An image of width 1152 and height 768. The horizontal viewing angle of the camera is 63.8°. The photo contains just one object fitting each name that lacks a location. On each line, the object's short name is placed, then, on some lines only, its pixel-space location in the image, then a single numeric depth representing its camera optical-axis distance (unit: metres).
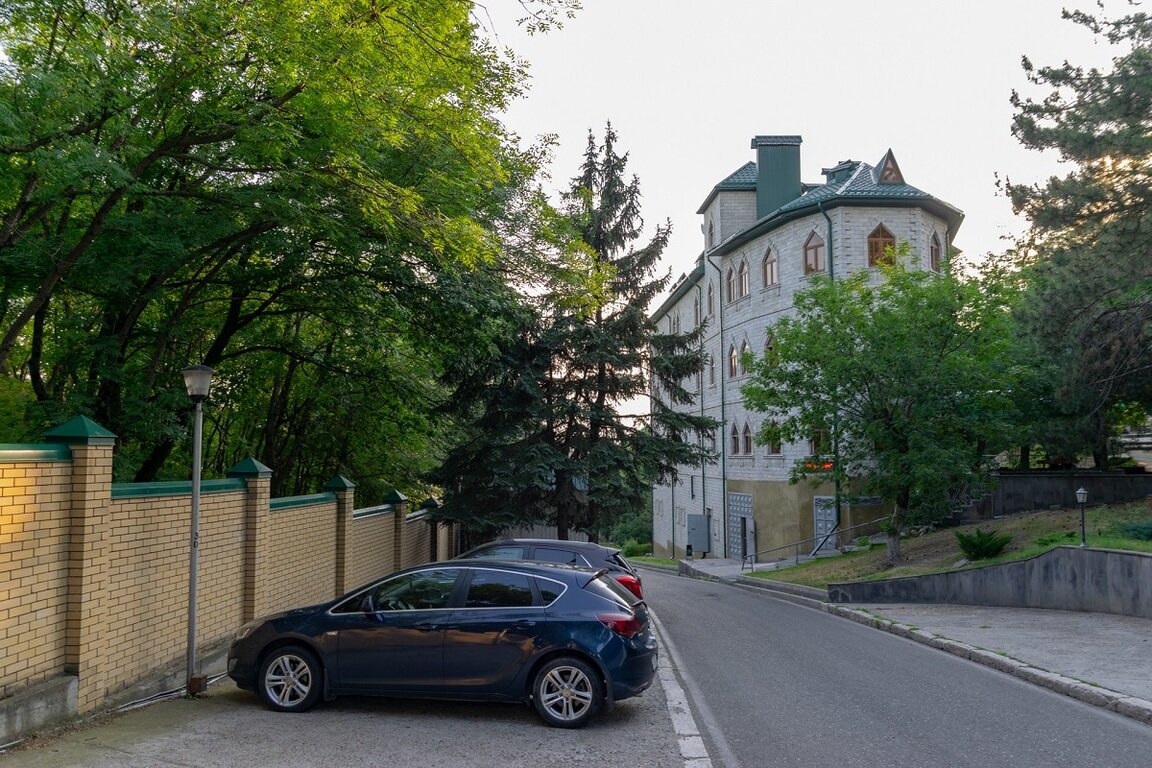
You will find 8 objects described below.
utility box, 42.78
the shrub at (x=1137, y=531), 18.00
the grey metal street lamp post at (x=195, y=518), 9.38
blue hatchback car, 8.33
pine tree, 16.77
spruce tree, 24.78
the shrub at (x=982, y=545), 21.22
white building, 33.44
